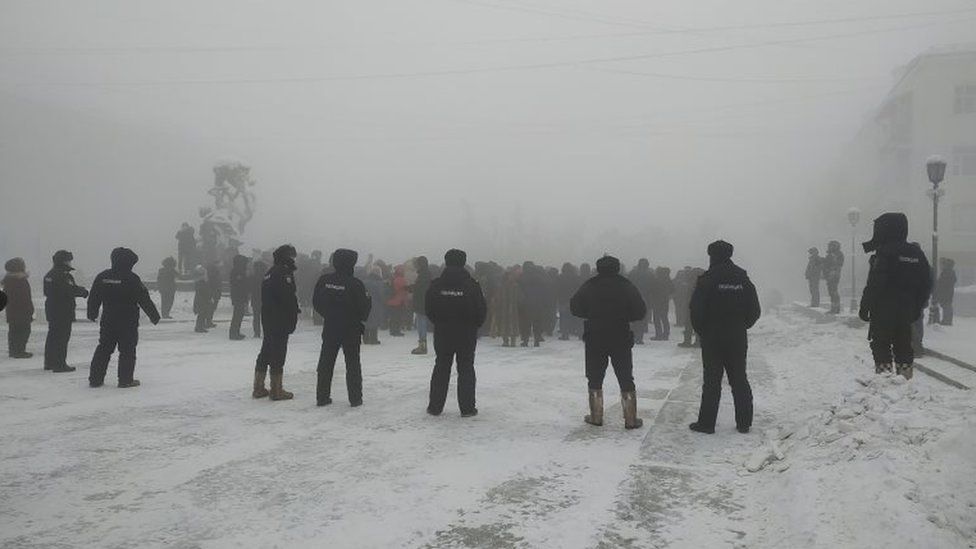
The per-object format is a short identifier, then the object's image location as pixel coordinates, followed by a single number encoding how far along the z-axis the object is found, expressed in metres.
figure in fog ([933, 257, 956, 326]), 18.56
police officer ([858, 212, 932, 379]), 6.66
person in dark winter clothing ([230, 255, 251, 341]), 15.97
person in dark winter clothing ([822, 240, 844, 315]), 20.67
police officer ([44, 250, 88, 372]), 10.28
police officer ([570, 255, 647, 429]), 6.70
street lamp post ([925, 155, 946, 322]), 15.20
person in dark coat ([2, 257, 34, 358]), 11.50
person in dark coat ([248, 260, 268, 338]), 15.91
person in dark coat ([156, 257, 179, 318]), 20.48
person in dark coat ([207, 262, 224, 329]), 17.98
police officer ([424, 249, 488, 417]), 7.23
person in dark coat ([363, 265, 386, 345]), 15.40
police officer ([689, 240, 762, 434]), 6.50
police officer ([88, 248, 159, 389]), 8.77
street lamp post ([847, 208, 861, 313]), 23.73
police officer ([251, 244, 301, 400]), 8.00
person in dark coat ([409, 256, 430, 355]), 13.54
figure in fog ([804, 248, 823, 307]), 22.12
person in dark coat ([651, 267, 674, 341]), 17.45
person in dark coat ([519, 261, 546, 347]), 15.70
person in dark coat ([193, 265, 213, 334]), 17.94
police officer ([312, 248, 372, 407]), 7.70
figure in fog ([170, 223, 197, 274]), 28.25
